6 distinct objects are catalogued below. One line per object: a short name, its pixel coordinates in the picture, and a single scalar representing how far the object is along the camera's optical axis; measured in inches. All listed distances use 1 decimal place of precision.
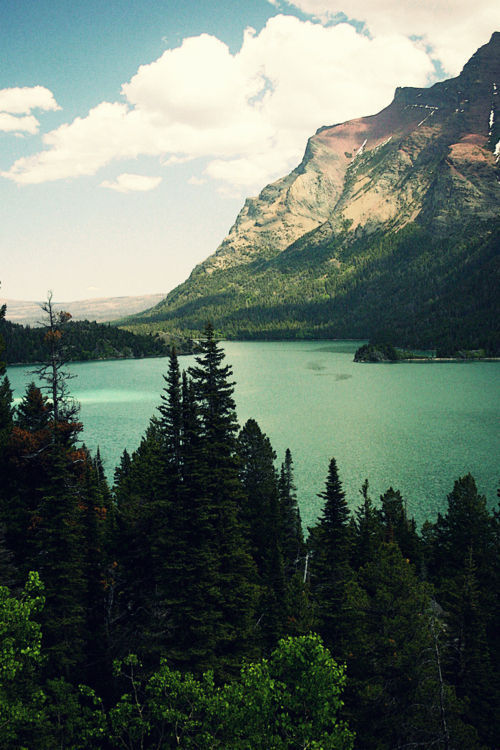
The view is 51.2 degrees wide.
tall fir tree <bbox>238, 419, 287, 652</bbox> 1253.1
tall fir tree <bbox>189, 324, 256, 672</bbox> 1037.2
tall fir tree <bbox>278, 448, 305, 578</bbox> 2047.2
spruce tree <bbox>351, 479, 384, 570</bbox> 1793.8
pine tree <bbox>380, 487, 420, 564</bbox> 1990.7
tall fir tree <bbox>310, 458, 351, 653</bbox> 1230.9
